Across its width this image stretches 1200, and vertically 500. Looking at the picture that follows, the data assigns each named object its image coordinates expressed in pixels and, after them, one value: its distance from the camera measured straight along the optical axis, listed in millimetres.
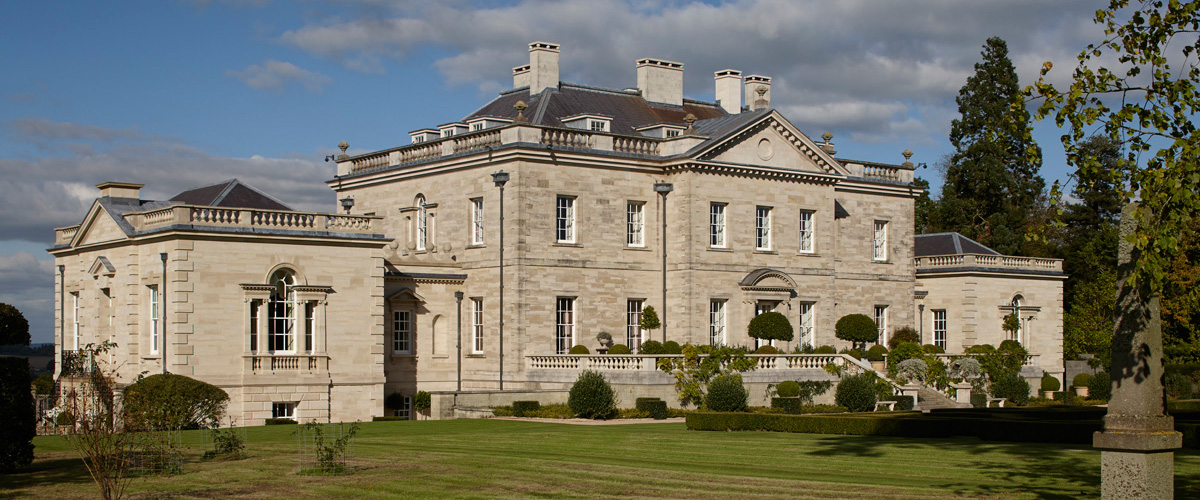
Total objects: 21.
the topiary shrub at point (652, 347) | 42531
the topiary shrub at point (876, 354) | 47312
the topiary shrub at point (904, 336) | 52750
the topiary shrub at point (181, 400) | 33469
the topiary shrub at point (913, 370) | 45656
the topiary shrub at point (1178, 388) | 52750
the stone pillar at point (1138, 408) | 14578
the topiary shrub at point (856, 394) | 39844
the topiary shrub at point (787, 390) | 40844
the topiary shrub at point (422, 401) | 42969
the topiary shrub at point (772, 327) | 44906
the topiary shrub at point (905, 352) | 46125
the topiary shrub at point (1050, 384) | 52031
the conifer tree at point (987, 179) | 71125
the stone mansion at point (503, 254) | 38281
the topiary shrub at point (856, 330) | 49312
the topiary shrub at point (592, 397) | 37812
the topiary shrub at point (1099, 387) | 51162
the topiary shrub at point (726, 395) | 36625
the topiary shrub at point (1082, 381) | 54838
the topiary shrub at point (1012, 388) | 47219
